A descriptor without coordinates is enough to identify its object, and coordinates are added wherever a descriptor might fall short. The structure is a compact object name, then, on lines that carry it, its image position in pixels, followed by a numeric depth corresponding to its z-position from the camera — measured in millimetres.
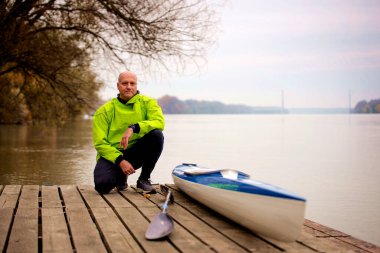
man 4352
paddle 2879
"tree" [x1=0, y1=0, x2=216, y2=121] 8336
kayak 2678
